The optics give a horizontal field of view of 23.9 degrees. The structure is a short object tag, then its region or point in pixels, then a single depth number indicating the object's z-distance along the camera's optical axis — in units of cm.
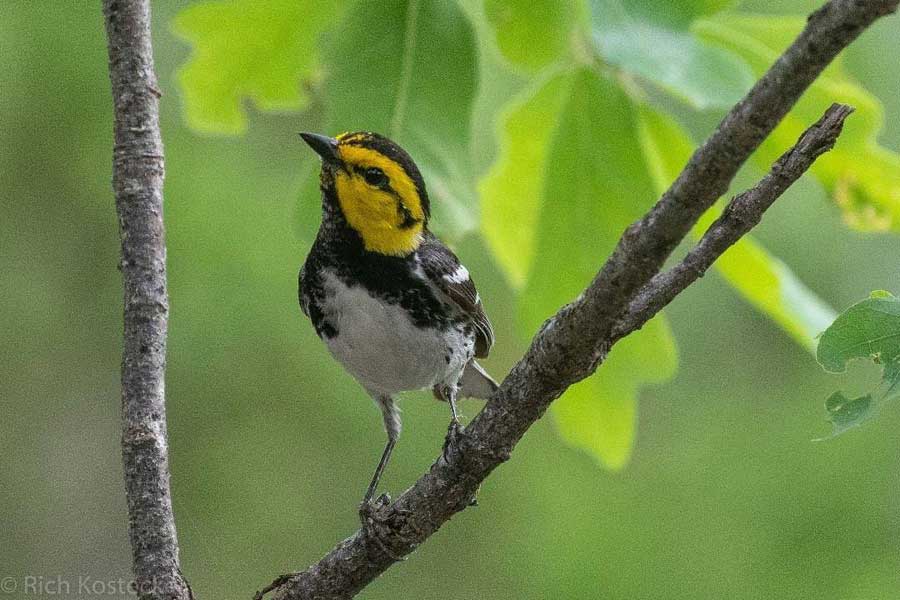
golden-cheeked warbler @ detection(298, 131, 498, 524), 639
